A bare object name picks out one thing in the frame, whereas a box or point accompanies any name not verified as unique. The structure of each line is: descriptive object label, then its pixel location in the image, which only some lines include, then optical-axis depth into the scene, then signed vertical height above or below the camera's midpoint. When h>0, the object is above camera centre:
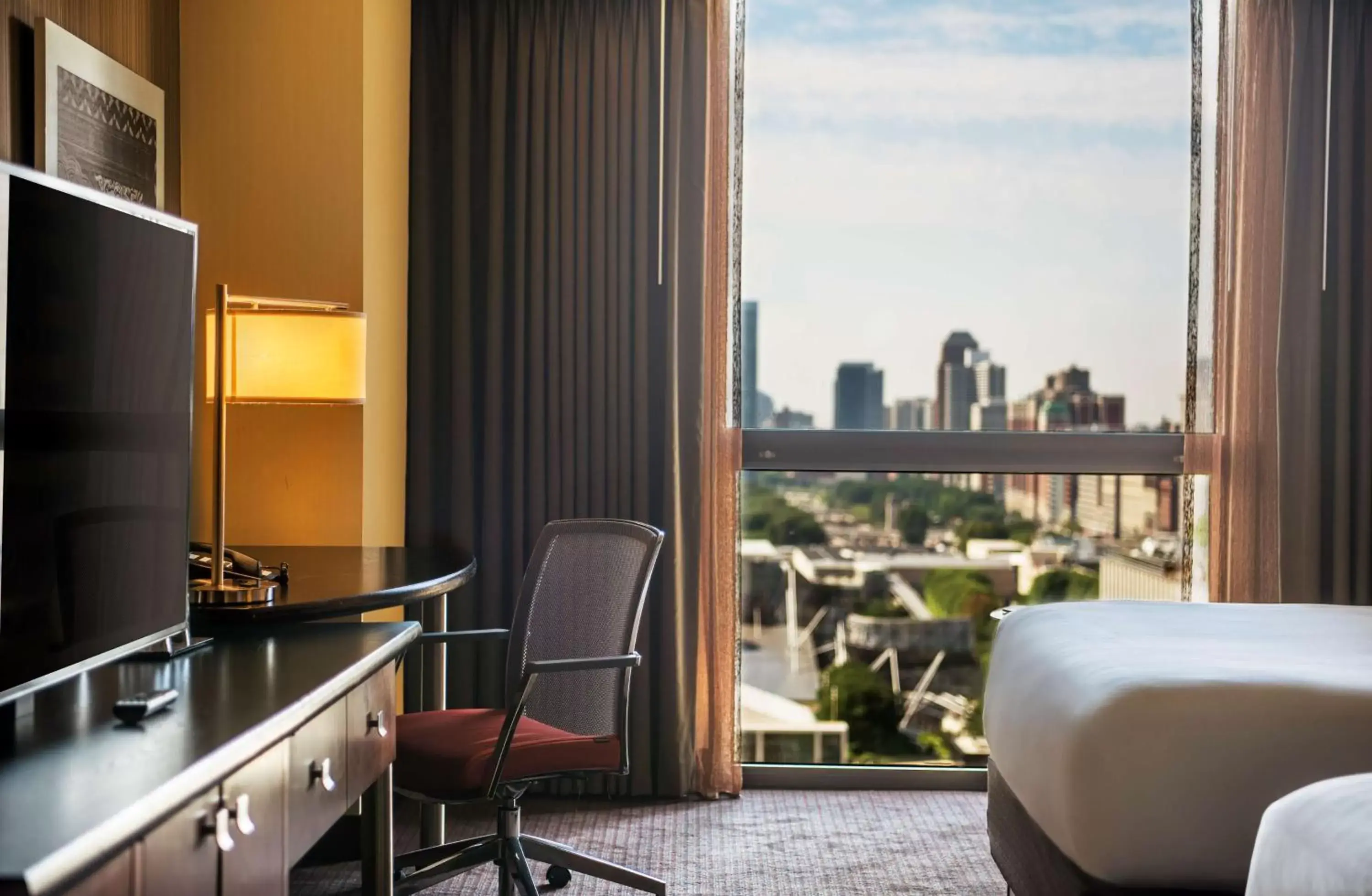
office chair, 2.76 -0.68
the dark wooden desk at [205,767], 1.18 -0.38
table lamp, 2.93 +0.19
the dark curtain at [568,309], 4.07 +0.41
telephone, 2.59 -0.29
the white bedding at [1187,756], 2.09 -0.54
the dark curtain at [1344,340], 4.08 +0.34
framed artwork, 2.80 +0.76
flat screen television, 1.52 +0.00
